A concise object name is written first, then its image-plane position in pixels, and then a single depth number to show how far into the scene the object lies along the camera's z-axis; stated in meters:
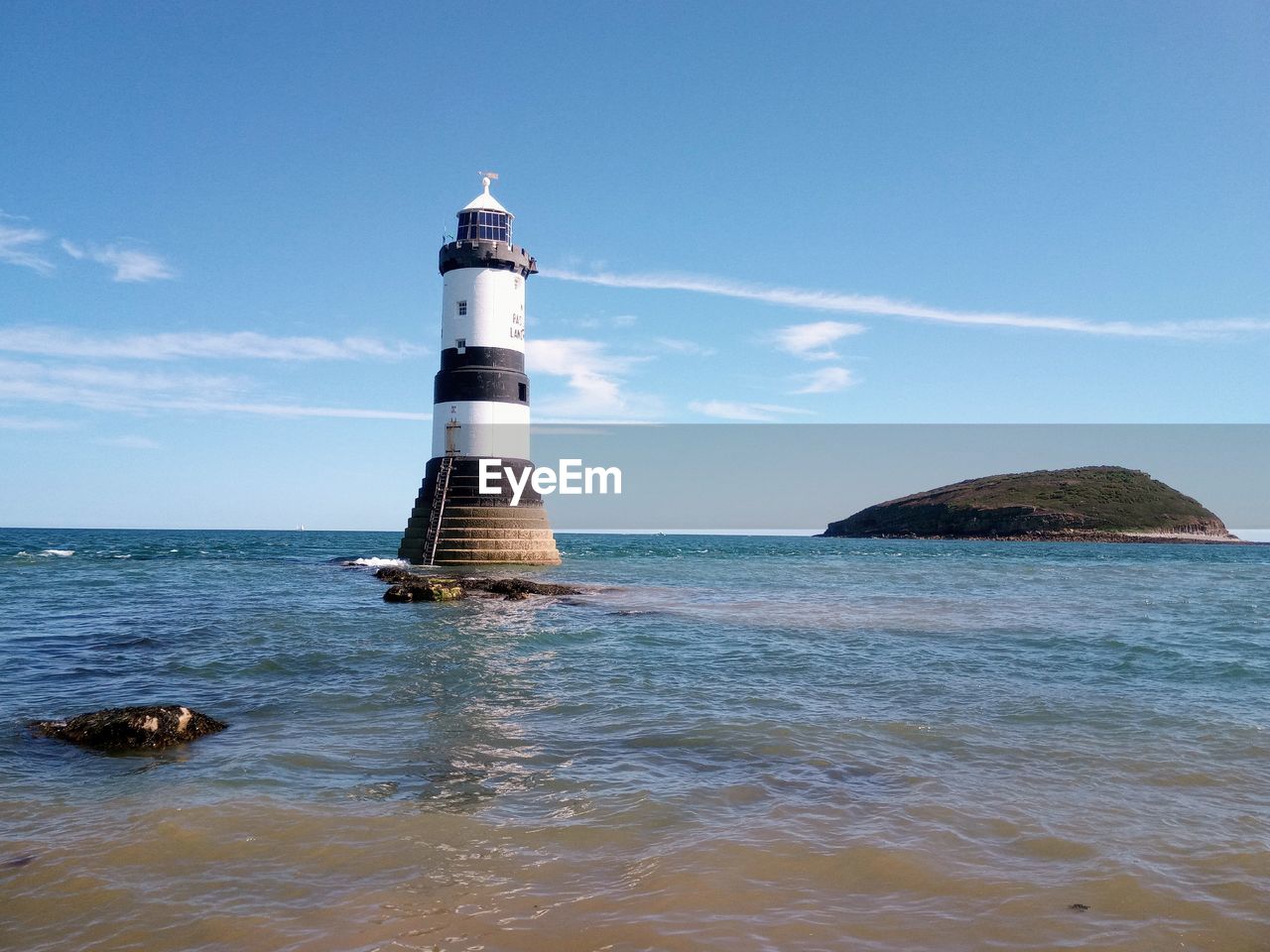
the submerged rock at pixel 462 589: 22.42
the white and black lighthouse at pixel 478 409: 34.69
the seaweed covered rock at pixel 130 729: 7.74
